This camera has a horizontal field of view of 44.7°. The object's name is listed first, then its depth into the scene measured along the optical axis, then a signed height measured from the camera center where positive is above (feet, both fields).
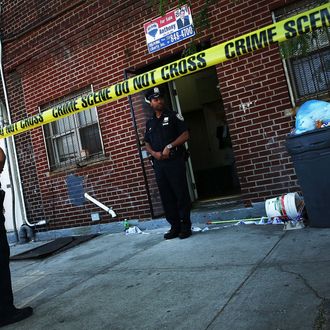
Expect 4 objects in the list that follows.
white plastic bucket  15.89 -1.51
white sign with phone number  19.67 +8.00
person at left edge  11.17 -2.00
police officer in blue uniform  17.22 +1.27
